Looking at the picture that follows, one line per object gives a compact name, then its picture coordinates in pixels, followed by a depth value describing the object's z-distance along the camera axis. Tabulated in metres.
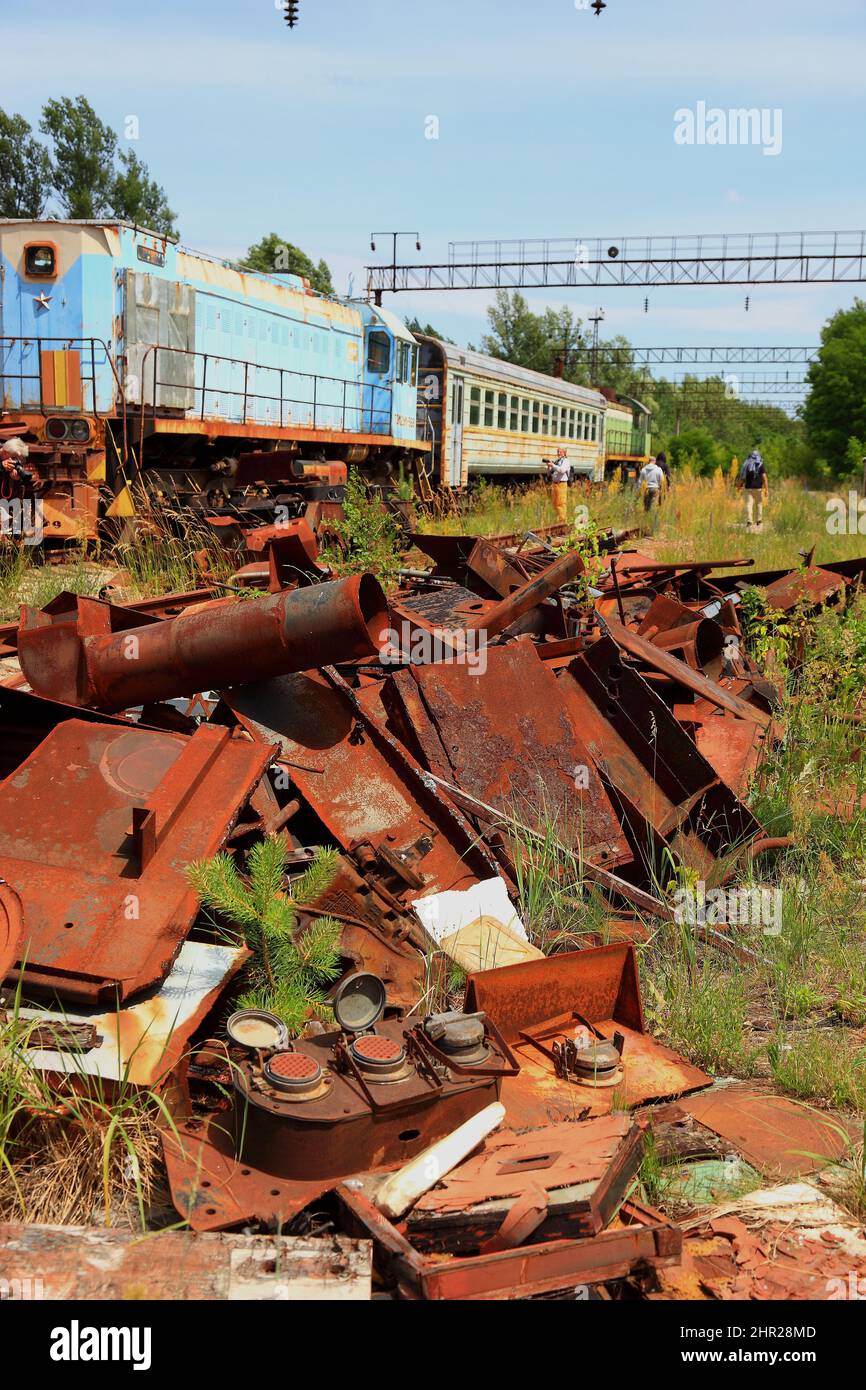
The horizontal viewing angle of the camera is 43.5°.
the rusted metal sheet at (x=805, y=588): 8.05
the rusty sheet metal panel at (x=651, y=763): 5.00
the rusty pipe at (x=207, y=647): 4.20
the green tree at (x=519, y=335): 65.88
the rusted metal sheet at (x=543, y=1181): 2.40
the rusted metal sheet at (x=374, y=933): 3.67
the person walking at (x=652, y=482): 21.25
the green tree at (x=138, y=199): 45.47
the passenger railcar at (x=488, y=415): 22.19
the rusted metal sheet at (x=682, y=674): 5.71
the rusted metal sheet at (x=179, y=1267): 2.20
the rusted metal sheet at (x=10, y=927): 2.98
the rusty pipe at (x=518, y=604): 6.10
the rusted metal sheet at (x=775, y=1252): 2.47
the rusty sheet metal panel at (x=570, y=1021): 3.21
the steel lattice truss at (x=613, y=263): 29.25
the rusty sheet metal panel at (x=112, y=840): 3.12
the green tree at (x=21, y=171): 43.06
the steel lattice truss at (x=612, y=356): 48.38
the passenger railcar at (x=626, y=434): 37.84
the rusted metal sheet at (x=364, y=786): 4.16
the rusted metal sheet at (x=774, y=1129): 3.03
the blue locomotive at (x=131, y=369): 11.94
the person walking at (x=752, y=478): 19.69
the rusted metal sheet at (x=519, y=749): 4.71
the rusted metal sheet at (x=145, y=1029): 2.79
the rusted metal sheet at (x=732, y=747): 5.53
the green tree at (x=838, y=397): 47.94
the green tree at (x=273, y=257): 52.12
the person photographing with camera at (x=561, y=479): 19.69
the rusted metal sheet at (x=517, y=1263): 2.23
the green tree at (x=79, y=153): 43.81
